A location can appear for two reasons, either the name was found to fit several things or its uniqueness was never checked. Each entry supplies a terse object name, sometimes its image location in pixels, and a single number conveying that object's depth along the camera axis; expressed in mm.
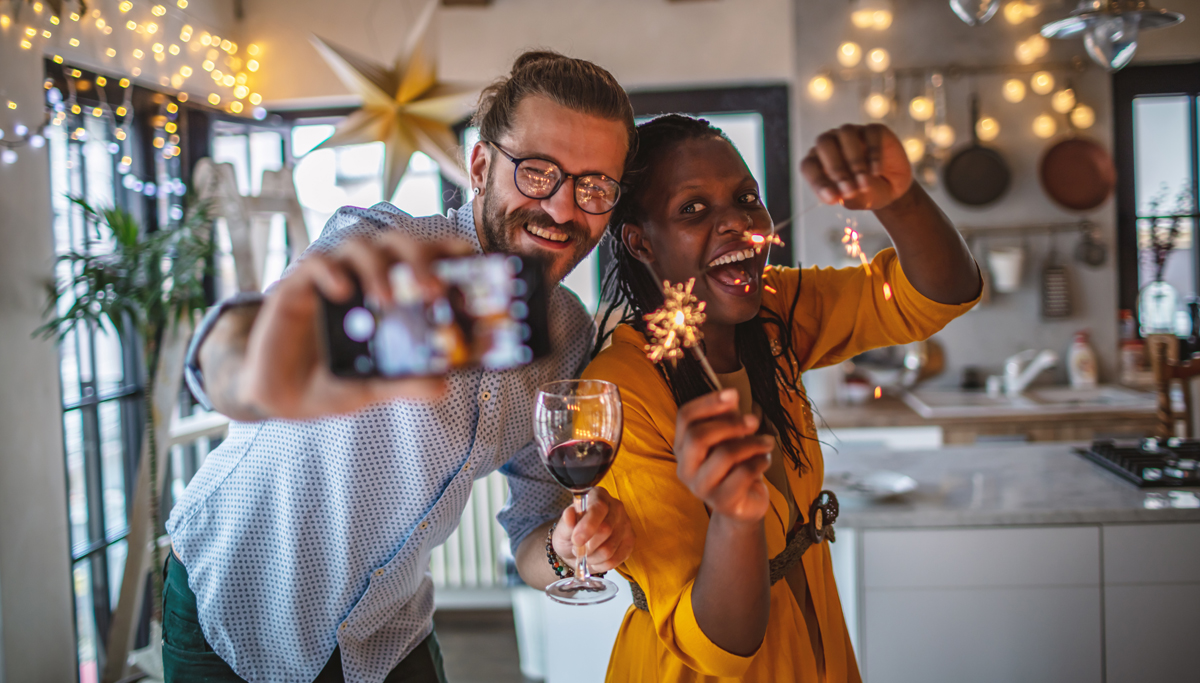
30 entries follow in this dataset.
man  1037
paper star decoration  2271
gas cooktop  1906
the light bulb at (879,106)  3615
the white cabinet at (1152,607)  1779
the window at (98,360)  2588
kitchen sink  3139
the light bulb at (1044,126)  3568
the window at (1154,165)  3627
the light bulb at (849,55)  3609
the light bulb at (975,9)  1975
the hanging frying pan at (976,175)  3588
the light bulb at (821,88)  3604
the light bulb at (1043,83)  3555
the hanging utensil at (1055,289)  3588
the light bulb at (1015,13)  3555
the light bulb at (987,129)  3600
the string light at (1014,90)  3580
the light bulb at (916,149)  3607
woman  866
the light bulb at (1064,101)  3543
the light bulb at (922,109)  3613
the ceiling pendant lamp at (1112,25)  1955
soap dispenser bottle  3535
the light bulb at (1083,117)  3559
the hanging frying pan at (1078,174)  3551
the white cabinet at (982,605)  1799
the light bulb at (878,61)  3617
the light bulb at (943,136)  3594
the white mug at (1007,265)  3559
